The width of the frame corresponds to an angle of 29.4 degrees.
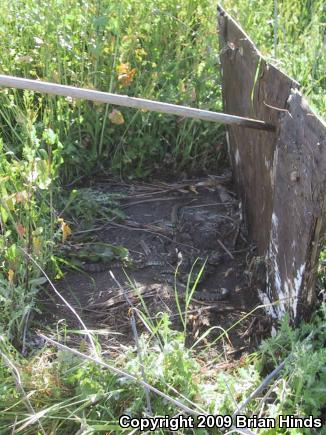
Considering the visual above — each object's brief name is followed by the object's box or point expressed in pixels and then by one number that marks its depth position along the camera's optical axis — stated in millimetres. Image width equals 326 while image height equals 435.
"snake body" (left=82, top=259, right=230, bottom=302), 2531
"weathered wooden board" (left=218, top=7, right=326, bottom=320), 1972
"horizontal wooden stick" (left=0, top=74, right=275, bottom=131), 2172
